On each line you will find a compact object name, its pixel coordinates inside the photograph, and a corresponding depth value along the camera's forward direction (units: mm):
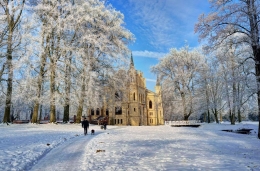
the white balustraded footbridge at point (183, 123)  33100
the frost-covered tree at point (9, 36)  22328
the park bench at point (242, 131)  22312
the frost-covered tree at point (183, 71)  36625
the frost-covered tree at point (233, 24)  13762
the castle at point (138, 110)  46875
